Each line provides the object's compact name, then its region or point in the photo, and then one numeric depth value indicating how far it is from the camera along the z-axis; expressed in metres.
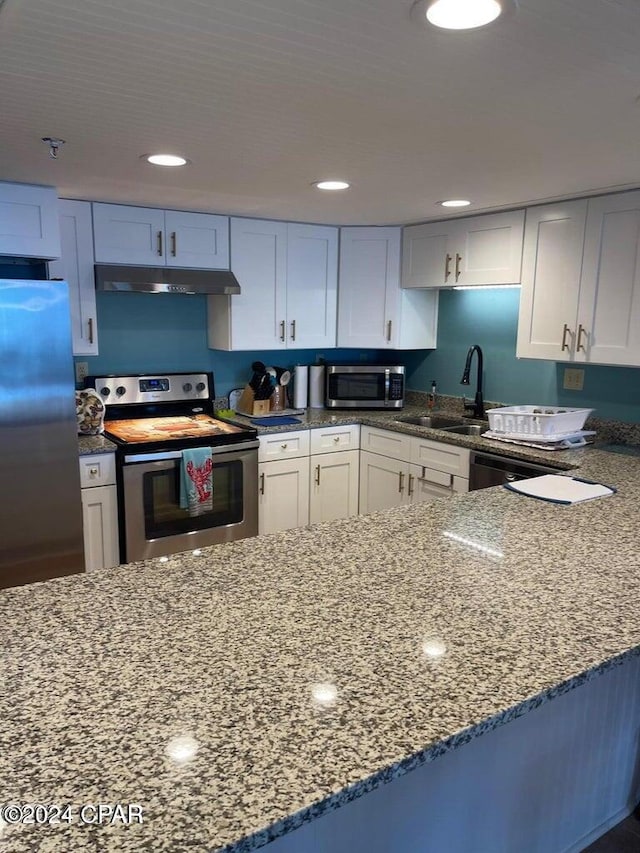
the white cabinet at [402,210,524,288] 3.25
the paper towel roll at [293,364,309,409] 4.12
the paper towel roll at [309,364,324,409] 4.15
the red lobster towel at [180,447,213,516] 3.18
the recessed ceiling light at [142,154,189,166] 2.23
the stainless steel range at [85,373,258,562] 3.08
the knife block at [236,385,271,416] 3.91
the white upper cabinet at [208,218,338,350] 3.67
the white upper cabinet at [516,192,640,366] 2.75
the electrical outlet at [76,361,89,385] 3.50
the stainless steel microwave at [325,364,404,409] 4.10
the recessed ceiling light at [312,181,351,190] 2.65
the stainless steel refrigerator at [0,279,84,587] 2.59
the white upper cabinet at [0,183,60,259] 2.75
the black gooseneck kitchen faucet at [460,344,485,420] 3.74
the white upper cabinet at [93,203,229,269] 3.23
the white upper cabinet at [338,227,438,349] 3.92
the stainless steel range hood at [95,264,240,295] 3.19
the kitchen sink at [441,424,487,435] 3.64
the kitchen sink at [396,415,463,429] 3.89
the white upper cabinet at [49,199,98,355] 3.12
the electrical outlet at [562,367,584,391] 3.33
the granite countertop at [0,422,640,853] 0.79
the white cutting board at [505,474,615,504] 2.12
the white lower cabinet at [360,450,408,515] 3.66
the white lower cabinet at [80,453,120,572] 2.98
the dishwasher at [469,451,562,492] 2.85
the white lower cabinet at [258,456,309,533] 3.59
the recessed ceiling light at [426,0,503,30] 1.13
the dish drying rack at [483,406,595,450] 3.00
